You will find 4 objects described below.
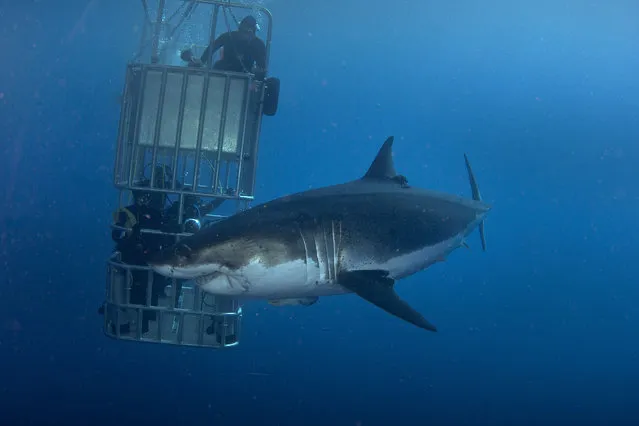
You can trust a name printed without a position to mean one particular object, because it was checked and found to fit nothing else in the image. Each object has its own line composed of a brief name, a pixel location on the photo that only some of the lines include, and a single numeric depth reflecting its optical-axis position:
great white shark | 2.50
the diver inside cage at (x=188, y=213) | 4.10
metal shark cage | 4.11
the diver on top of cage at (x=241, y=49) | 5.45
